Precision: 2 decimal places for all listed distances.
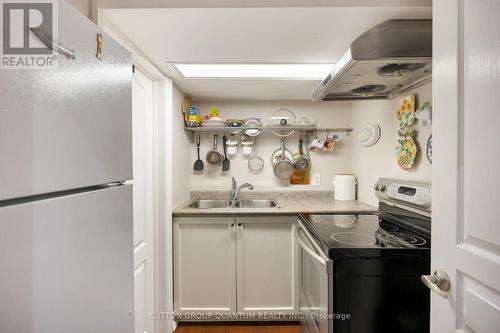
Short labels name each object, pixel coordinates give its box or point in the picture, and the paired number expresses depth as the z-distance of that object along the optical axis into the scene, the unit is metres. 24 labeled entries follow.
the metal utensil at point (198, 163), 2.35
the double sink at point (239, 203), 2.31
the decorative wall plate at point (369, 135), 1.88
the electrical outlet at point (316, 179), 2.40
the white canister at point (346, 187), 2.19
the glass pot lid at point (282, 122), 2.18
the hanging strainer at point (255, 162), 2.40
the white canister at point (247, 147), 2.31
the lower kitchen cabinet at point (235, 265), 1.78
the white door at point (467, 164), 0.54
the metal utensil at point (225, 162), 2.37
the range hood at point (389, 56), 0.97
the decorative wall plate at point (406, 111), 1.44
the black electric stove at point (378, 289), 0.99
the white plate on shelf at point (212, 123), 2.16
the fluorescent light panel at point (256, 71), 1.60
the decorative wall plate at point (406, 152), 1.44
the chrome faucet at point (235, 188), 2.28
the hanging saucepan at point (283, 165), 2.33
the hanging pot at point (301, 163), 2.35
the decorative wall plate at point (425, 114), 1.28
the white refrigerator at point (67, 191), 0.38
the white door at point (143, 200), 1.41
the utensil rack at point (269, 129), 2.16
